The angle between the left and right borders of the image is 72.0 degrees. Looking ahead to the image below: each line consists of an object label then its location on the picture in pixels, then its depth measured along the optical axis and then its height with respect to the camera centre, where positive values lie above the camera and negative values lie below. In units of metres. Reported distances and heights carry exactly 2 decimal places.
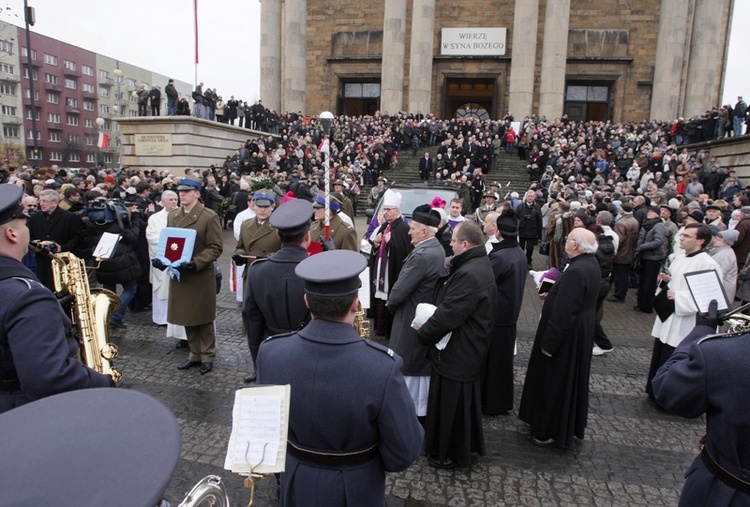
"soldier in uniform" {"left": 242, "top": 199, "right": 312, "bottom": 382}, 4.01 -0.80
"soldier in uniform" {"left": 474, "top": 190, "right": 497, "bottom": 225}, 11.49 -0.44
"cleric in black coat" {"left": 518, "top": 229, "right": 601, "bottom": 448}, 4.56 -1.43
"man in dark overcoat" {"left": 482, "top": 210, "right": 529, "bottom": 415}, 5.15 -1.24
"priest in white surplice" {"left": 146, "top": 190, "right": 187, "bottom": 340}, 7.46 -1.45
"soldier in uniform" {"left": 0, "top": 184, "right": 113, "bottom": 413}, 2.26 -0.73
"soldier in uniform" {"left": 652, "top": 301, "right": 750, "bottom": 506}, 2.25 -0.93
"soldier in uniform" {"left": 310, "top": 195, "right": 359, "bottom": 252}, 7.46 -0.64
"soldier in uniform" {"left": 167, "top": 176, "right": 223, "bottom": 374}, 6.11 -1.11
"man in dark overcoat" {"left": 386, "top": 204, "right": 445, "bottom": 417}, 4.82 -1.14
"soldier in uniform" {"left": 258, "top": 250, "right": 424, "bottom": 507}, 2.19 -0.93
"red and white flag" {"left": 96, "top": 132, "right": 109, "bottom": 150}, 24.48 +1.60
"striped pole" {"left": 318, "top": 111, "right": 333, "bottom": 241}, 5.46 +0.39
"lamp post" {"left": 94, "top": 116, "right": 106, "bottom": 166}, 25.89 +2.57
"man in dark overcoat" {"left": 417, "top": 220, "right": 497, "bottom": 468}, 4.10 -1.30
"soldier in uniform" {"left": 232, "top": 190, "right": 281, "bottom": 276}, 6.58 -0.70
